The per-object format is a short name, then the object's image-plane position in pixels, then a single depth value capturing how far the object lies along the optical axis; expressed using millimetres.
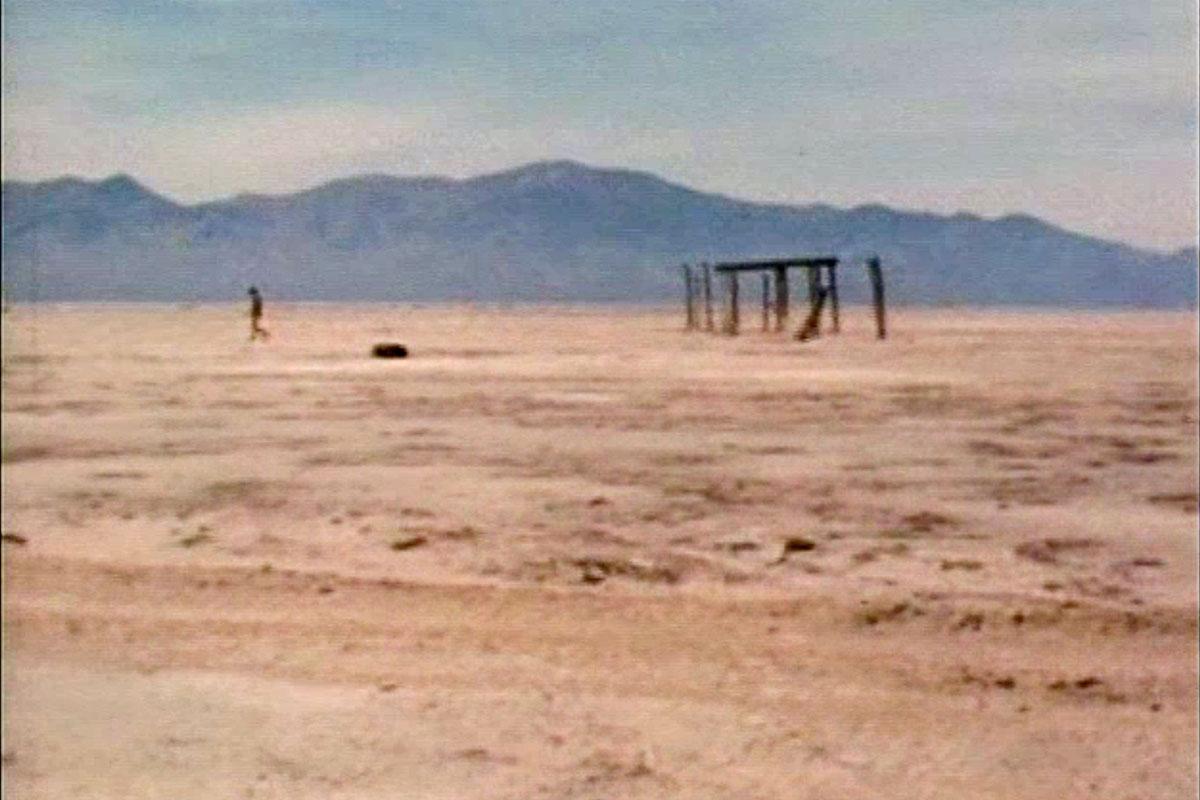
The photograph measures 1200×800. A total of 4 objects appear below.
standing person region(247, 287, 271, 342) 48681
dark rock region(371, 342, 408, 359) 35375
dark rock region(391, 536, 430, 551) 9844
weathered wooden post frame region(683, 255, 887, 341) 44938
